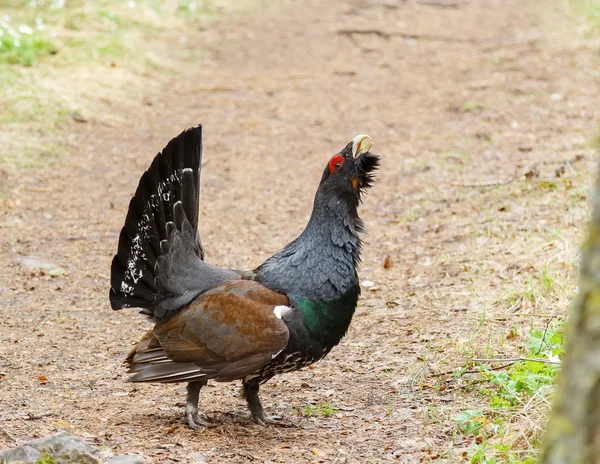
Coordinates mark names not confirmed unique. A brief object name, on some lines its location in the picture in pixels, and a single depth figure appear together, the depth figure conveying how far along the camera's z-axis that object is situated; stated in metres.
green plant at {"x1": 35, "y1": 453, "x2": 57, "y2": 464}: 7.82
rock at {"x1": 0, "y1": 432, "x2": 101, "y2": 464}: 7.86
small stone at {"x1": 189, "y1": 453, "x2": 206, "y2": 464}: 8.69
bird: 9.59
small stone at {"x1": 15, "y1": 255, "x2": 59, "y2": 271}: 15.68
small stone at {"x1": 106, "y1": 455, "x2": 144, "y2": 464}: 8.16
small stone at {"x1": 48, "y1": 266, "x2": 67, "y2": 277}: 15.51
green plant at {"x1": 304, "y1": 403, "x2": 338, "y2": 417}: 10.37
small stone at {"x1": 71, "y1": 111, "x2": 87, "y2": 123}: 23.56
